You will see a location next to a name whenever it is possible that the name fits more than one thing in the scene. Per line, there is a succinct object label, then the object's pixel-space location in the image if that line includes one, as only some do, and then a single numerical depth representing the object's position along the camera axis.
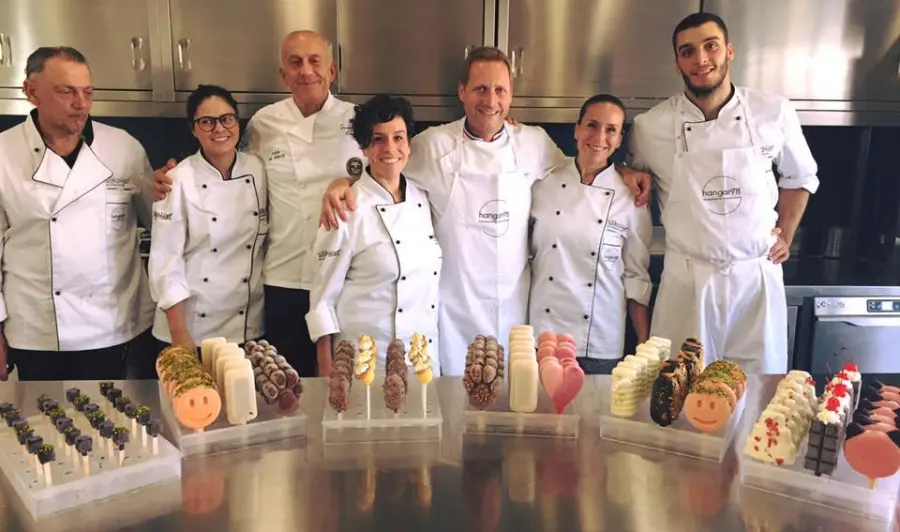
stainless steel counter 1.07
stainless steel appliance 2.51
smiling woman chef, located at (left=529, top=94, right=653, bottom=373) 2.09
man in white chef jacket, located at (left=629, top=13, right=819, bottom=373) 2.08
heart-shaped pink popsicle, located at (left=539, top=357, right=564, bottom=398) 1.33
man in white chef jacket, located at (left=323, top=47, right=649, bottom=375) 2.06
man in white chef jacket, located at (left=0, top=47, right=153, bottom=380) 1.95
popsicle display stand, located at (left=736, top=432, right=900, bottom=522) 1.08
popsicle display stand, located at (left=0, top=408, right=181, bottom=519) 1.08
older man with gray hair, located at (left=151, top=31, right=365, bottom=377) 2.16
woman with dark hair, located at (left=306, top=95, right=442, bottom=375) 1.88
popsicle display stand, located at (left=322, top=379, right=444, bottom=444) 1.31
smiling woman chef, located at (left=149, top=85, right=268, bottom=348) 2.01
